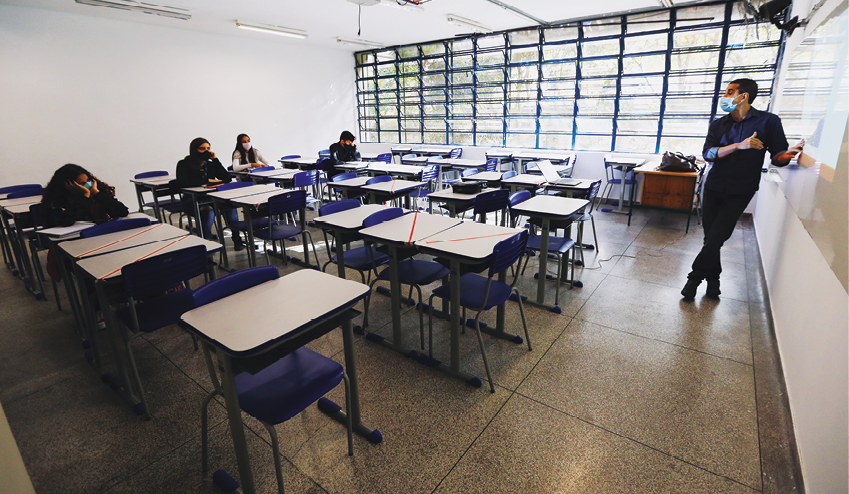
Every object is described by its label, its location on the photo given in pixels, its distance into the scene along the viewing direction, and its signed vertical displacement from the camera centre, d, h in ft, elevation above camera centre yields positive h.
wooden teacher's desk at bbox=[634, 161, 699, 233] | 18.62 -2.66
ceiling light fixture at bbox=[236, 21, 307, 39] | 22.65 +6.18
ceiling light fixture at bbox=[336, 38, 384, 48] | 27.44 +6.43
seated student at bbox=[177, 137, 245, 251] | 16.30 -1.28
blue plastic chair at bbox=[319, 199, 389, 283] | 9.96 -2.99
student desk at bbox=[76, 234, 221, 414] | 6.94 -2.17
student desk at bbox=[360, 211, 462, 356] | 8.39 -2.03
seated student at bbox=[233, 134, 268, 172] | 20.81 -0.86
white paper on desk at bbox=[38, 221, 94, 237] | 9.24 -1.97
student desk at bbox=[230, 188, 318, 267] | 12.93 -2.08
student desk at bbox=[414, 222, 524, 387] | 7.45 -2.07
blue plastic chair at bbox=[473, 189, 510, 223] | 12.38 -2.03
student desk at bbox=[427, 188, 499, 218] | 13.24 -2.07
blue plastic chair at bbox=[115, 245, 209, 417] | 6.92 -2.45
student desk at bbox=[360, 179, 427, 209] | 14.87 -1.92
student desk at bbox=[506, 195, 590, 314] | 10.53 -1.98
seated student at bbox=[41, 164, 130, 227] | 10.34 -1.44
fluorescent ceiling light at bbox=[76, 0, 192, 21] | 18.36 +6.18
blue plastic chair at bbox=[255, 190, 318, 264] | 13.03 -2.27
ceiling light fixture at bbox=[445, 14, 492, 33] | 22.85 +6.35
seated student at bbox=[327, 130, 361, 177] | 22.78 -0.71
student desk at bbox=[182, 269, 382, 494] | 4.78 -2.24
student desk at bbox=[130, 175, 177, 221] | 17.34 -1.81
